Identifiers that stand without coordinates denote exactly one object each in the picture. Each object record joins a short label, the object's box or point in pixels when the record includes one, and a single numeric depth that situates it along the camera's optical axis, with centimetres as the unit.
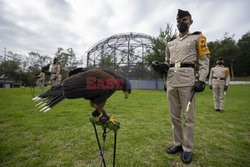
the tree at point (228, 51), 4047
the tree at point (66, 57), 3347
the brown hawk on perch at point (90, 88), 139
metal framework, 1912
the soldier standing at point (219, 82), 564
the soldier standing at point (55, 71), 820
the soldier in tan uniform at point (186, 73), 227
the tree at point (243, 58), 4194
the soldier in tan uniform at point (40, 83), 1009
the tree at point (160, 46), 1439
